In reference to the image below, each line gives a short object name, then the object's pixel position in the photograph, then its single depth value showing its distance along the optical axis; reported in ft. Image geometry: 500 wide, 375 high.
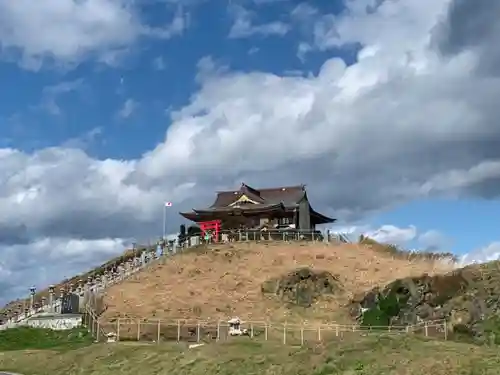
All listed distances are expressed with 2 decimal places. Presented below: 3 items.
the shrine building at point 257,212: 257.55
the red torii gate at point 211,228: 238.89
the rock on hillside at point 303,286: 165.58
